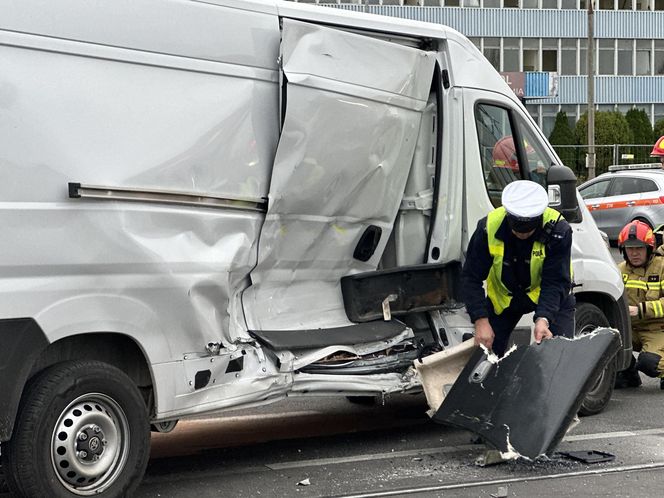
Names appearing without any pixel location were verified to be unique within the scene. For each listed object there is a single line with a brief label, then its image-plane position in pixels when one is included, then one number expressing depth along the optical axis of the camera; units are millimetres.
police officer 6617
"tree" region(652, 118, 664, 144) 49344
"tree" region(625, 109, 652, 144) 49625
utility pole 36156
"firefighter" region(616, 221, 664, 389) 9391
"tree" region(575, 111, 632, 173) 48375
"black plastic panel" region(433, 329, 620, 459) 6309
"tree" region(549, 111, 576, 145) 49062
